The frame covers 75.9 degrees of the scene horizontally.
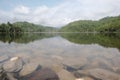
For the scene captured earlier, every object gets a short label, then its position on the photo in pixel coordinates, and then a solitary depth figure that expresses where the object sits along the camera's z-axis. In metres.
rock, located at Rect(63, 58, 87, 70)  5.96
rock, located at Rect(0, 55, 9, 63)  6.61
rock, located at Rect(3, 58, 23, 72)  5.18
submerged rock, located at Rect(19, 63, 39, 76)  4.86
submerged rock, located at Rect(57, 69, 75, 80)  4.50
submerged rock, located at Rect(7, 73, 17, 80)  4.35
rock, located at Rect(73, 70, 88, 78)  4.81
